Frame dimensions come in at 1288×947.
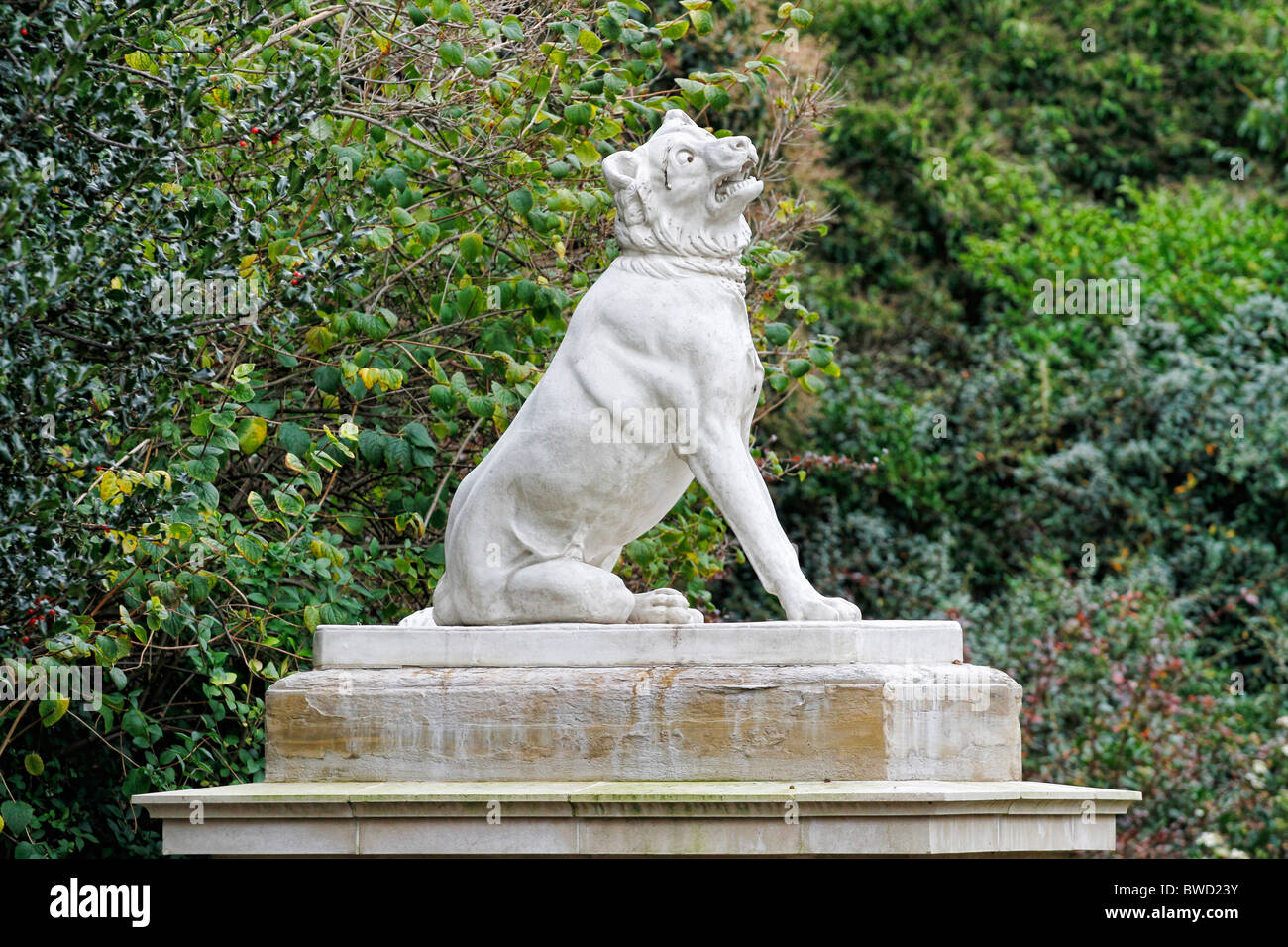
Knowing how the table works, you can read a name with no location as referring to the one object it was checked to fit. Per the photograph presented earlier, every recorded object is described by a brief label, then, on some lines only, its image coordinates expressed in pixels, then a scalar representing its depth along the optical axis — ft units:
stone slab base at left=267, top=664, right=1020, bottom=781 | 36.32
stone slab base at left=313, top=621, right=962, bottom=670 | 37.17
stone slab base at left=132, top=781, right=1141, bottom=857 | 34.22
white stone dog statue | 39.40
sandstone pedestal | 34.68
